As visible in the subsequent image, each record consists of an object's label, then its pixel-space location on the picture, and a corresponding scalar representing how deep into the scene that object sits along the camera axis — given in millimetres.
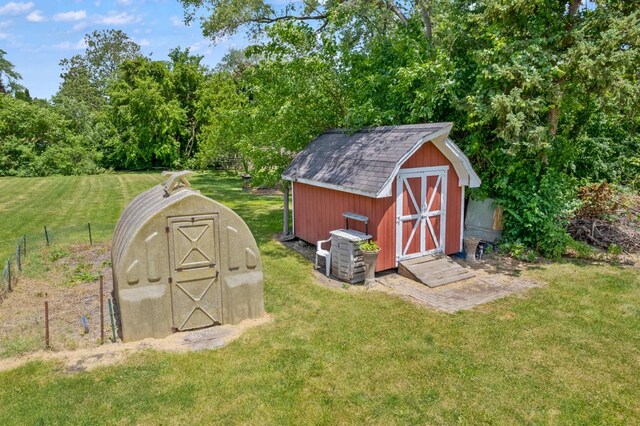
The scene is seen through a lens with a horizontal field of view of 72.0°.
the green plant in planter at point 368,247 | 9781
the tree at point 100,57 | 59000
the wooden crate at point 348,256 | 9953
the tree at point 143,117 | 34031
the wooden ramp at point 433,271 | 10000
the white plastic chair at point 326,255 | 10609
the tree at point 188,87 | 35969
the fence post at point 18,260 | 10702
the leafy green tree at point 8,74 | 55312
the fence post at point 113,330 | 7129
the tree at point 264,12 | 16281
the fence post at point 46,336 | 6742
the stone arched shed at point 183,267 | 7031
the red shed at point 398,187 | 10195
